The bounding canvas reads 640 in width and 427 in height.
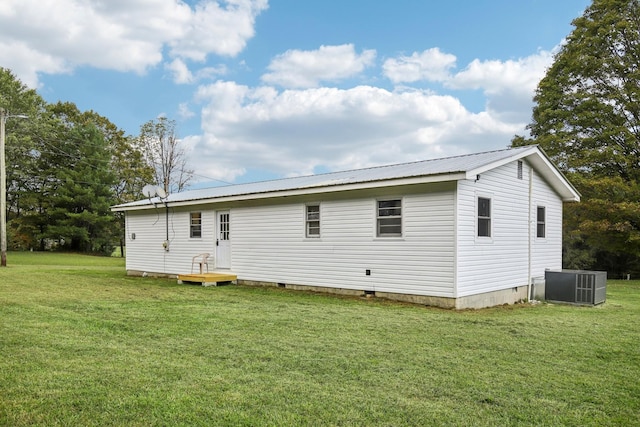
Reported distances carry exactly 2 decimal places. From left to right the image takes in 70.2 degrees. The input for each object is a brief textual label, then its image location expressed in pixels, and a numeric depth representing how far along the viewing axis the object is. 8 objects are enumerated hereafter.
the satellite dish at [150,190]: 15.65
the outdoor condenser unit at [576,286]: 10.79
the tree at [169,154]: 34.94
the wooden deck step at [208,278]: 12.83
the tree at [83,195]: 33.44
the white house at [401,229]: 9.53
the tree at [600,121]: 19.20
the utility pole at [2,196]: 18.92
